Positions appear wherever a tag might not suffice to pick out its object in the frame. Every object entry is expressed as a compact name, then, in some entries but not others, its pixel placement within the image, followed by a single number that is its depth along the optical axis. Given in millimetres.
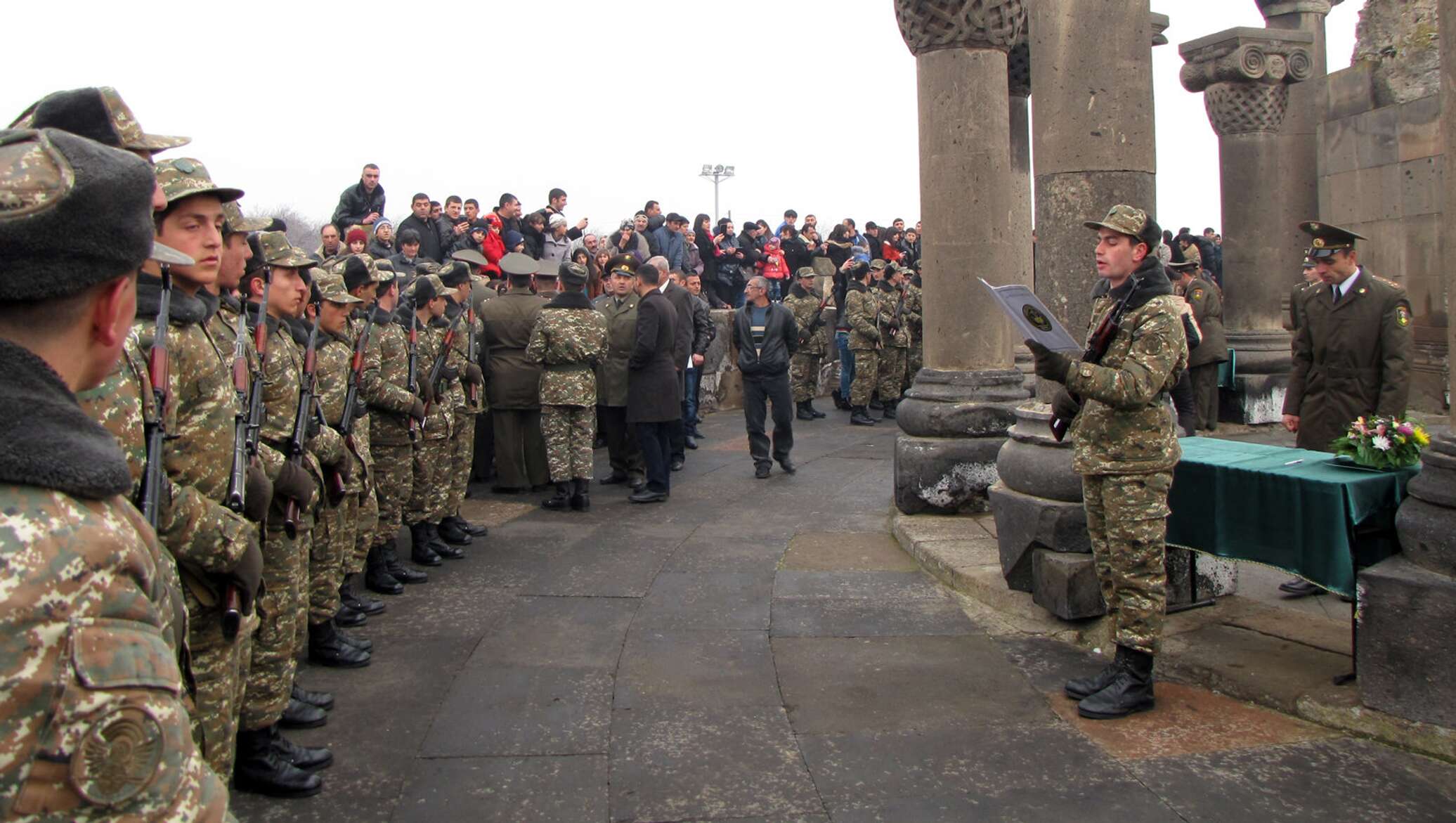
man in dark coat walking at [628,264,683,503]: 9602
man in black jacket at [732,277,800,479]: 10844
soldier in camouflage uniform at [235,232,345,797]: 4145
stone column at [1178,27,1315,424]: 12906
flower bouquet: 4715
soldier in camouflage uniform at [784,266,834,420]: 15438
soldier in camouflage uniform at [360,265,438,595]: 6863
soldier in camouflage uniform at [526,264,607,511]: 9188
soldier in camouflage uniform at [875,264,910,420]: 15312
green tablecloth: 4594
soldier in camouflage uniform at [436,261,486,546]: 8156
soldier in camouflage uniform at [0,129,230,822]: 1285
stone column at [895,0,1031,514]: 7965
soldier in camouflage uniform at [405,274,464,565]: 7570
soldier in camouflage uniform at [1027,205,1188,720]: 4641
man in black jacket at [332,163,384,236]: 12461
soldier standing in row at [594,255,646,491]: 10312
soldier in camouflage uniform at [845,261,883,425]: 14797
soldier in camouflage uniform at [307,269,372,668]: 5473
